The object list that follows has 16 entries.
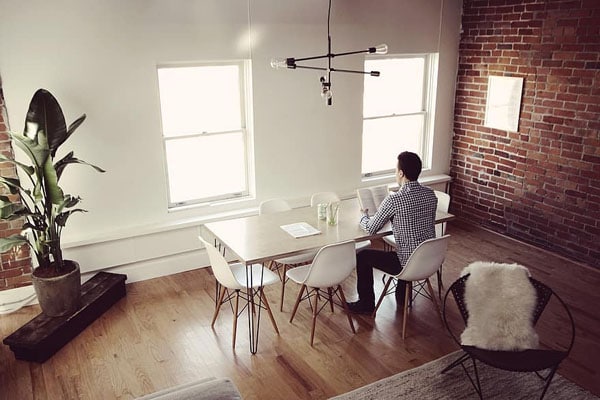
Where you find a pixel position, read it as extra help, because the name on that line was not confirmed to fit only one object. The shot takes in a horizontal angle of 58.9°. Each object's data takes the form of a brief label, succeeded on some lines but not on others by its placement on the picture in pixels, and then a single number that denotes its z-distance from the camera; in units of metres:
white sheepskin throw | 3.27
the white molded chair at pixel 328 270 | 3.70
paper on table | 4.05
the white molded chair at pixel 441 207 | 4.80
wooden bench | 3.78
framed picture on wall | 5.69
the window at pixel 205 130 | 4.96
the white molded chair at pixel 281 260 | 4.36
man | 3.94
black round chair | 3.09
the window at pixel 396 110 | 6.04
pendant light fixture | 3.79
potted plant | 3.90
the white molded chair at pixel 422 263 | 3.80
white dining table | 3.76
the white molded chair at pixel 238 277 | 3.73
